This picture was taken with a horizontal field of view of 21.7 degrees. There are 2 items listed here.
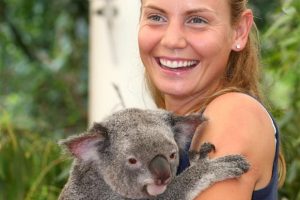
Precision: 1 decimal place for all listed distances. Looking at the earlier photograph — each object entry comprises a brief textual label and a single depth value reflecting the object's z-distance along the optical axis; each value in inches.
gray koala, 86.8
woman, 87.4
